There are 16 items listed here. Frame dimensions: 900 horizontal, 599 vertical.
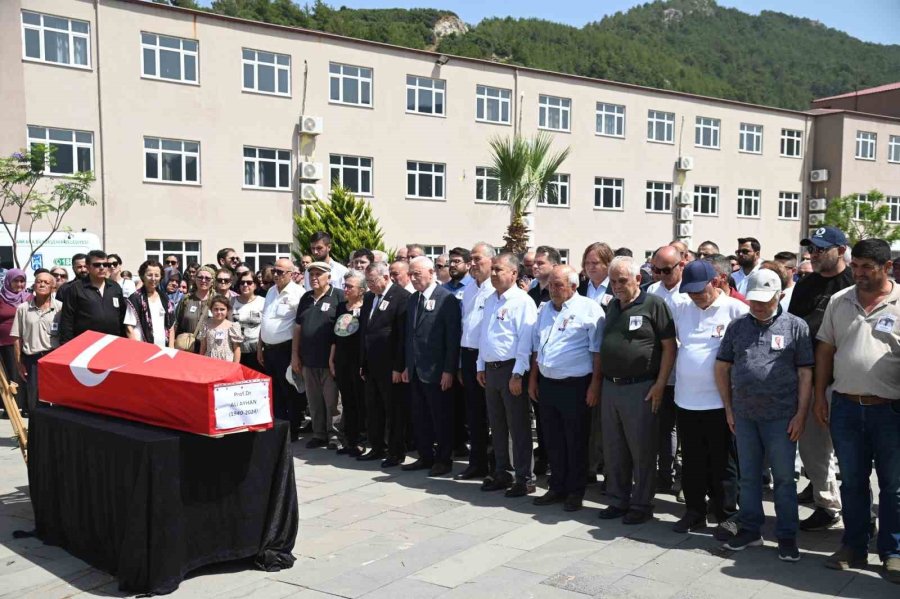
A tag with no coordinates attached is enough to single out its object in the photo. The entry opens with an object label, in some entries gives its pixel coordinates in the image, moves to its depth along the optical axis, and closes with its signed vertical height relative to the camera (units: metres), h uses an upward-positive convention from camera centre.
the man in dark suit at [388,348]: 7.80 -1.20
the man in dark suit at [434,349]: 7.38 -1.14
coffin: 4.67 -1.00
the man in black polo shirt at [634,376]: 5.82 -1.10
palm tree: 20.81 +1.32
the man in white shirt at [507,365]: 6.69 -1.17
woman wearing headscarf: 10.16 -1.15
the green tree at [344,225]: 22.53 -0.02
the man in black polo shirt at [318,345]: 8.31 -1.26
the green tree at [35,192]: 19.67 +0.80
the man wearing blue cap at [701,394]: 5.54 -1.16
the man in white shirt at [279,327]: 8.71 -1.12
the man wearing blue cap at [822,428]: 5.69 -1.44
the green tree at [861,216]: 37.41 +0.49
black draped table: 4.57 -1.66
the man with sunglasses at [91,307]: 7.83 -0.81
